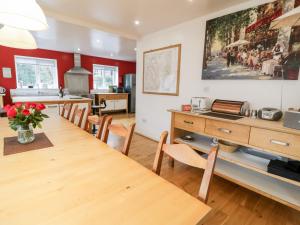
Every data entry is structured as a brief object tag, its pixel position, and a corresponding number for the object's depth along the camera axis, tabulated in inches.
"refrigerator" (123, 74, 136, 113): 257.3
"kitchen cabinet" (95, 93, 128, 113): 237.5
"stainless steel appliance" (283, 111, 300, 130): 51.6
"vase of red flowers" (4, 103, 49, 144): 48.6
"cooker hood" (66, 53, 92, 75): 219.1
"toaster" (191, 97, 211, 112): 87.0
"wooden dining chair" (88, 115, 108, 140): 58.7
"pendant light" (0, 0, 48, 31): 34.1
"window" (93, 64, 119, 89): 258.4
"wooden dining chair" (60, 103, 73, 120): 96.6
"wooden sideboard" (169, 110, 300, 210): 53.5
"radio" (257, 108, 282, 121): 64.4
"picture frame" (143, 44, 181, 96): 111.9
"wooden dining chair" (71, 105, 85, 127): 76.2
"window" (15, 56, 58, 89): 193.2
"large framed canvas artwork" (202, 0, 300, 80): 64.7
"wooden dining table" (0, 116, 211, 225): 22.7
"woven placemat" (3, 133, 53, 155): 45.1
